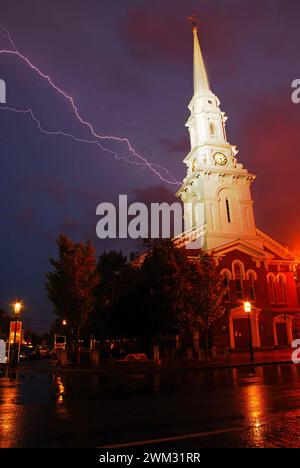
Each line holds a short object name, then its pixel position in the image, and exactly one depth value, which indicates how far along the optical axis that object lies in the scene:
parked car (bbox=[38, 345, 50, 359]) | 55.34
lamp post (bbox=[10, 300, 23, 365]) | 28.82
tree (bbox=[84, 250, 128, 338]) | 33.66
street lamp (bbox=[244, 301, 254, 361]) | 29.00
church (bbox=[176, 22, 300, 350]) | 40.75
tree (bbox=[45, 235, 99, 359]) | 28.39
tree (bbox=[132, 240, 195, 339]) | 28.55
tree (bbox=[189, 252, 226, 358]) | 29.72
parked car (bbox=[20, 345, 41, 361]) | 50.46
